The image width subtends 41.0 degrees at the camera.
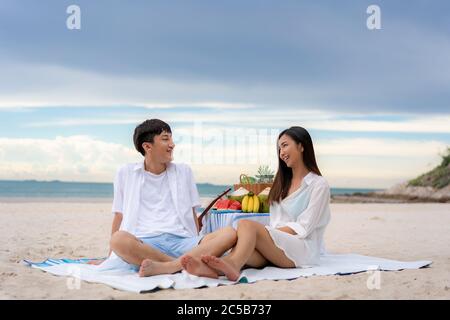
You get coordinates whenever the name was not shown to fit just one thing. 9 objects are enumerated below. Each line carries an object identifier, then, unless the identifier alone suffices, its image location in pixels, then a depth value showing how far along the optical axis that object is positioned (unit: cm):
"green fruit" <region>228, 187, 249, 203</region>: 655
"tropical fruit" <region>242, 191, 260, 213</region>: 634
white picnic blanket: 480
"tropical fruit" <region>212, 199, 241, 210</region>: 648
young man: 510
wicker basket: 652
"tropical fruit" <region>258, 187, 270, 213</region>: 637
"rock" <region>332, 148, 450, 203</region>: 2336
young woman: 527
